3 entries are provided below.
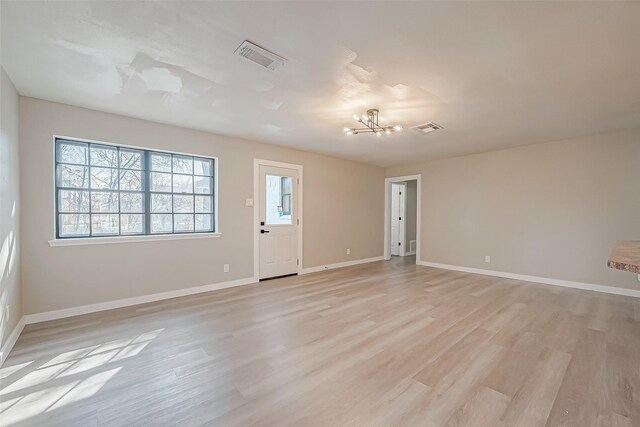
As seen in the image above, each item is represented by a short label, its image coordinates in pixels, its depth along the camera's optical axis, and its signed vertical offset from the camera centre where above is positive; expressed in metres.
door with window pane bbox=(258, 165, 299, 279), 4.89 -0.25
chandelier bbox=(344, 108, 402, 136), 3.38 +1.17
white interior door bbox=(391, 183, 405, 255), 7.94 -0.32
